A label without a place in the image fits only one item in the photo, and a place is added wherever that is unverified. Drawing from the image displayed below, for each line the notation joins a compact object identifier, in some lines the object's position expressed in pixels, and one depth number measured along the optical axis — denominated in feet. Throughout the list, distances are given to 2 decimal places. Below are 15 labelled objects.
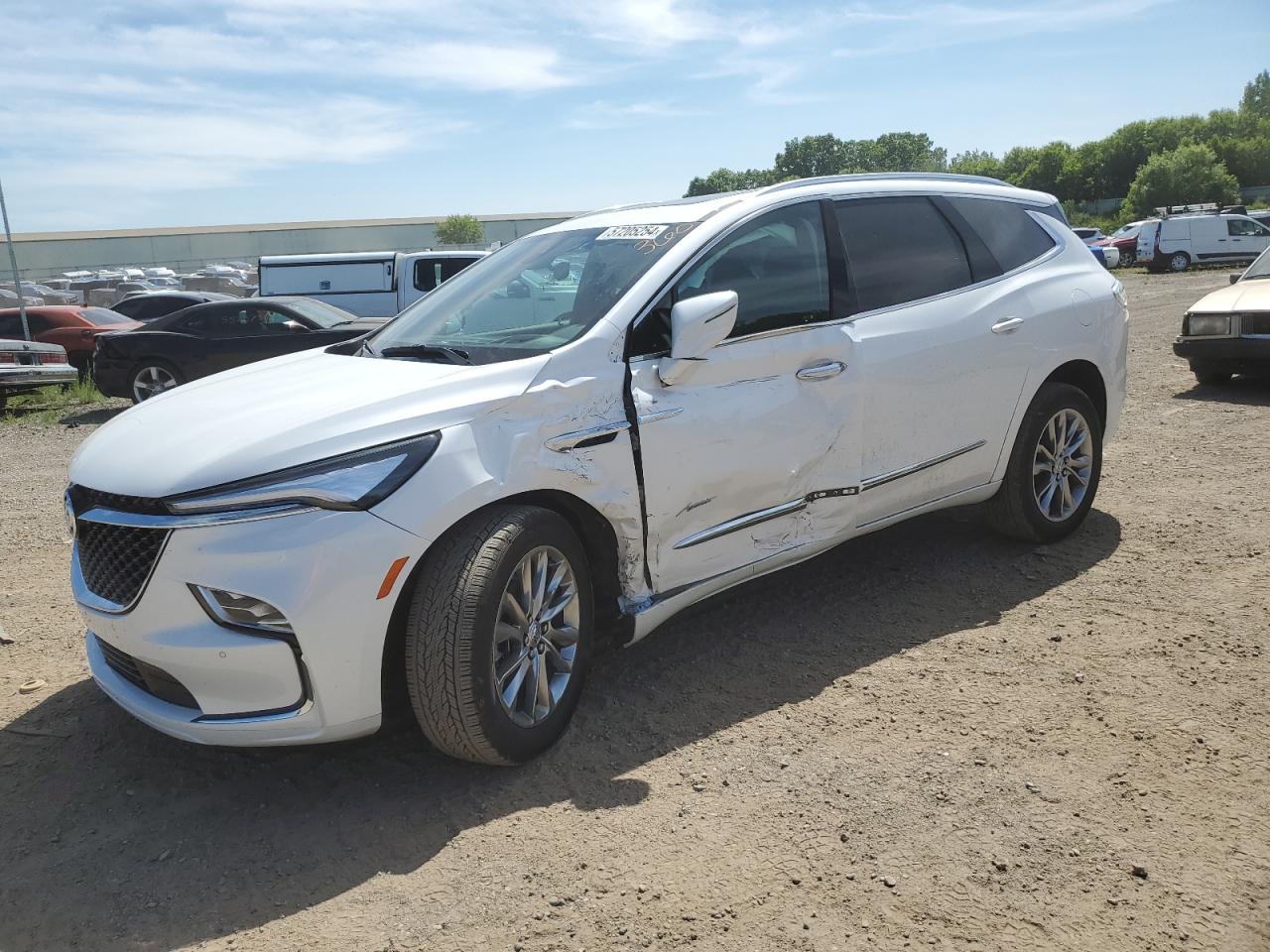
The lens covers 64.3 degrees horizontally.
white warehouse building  246.47
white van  101.65
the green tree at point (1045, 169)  318.04
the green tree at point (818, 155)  472.44
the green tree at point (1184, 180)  228.84
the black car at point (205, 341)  41.93
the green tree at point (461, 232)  264.93
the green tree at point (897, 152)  454.81
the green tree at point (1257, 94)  548.31
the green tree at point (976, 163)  384.06
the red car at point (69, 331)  52.60
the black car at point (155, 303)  65.21
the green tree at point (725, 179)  456.86
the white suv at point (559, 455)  9.34
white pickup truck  55.77
